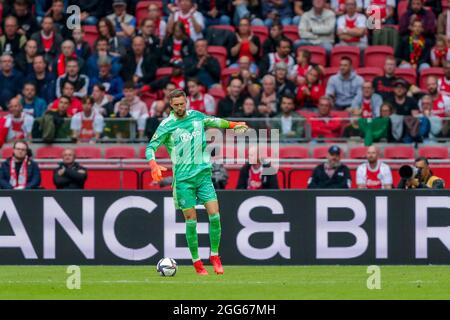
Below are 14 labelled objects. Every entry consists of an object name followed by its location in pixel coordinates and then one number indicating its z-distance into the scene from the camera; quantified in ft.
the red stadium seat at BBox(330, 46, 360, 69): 77.36
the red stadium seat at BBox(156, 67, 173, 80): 77.20
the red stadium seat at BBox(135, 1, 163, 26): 82.64
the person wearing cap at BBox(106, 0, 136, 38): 80.79
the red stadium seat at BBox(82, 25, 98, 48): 81.82
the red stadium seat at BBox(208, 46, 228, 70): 78.18
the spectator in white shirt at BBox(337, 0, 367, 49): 77.20
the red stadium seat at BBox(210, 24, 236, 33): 78.84
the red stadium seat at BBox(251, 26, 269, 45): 79.46
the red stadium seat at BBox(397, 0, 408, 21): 79.23
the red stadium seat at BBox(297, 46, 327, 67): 77.51
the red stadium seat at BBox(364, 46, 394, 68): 77.36
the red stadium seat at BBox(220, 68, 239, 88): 75.99
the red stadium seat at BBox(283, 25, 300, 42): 79.41
